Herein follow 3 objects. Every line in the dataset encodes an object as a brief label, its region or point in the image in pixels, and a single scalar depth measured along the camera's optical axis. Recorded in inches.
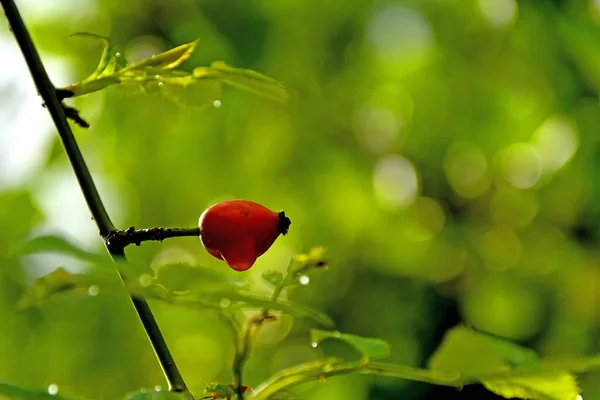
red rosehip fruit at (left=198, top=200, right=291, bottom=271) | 21.6
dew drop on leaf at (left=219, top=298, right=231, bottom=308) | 20.6
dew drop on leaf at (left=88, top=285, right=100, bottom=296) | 20.4
